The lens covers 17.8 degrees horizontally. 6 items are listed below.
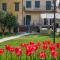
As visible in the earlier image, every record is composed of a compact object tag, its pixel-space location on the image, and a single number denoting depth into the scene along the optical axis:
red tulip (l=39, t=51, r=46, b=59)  4.09
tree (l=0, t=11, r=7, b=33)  27.31
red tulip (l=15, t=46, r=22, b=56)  4.25
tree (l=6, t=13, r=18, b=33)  27.31
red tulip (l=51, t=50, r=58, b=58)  4.11
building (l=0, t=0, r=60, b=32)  30.36
